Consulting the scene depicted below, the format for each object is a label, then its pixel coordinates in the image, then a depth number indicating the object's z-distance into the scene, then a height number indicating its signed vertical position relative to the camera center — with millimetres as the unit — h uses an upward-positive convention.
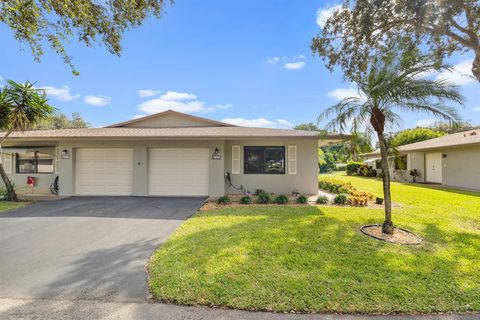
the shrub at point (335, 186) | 11146 -1127
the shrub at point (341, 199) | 9180 -1387
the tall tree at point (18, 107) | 9070 +2440
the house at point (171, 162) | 10352 +178
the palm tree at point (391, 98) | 5617 +1755
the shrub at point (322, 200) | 9242 -1434
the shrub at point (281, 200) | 9306 -1438
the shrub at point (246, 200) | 9203 -1422
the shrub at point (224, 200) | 9094 -1407
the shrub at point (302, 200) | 9250 -1431
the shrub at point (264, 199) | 9352 -1401
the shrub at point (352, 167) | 28044 -230
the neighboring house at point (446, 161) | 13844 +268
